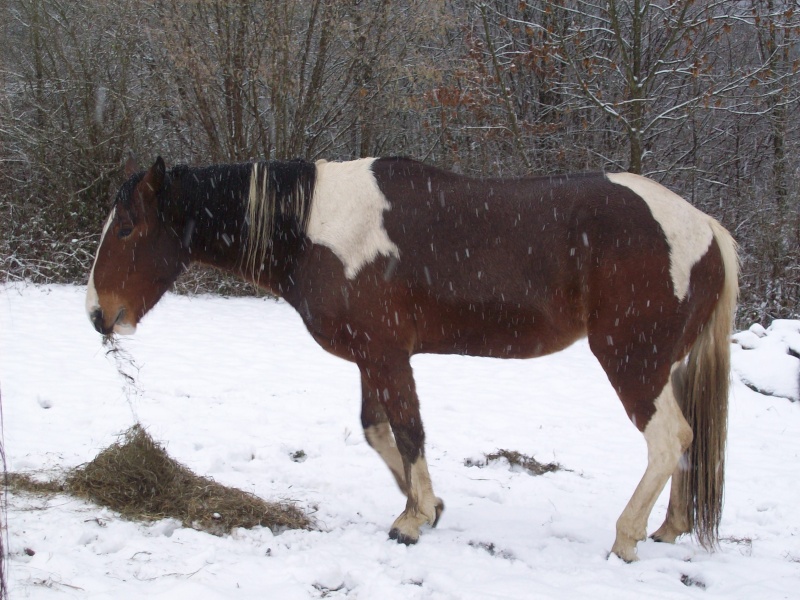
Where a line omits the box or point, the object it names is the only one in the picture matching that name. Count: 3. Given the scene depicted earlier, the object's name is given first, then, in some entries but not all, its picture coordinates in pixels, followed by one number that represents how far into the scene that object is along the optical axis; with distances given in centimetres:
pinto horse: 329
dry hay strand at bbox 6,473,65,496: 351
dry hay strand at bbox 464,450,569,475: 477
